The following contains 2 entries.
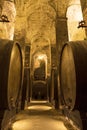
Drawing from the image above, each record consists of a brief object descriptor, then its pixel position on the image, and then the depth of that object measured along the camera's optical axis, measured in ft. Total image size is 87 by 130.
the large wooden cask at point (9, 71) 7.69
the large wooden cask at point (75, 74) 7.84
